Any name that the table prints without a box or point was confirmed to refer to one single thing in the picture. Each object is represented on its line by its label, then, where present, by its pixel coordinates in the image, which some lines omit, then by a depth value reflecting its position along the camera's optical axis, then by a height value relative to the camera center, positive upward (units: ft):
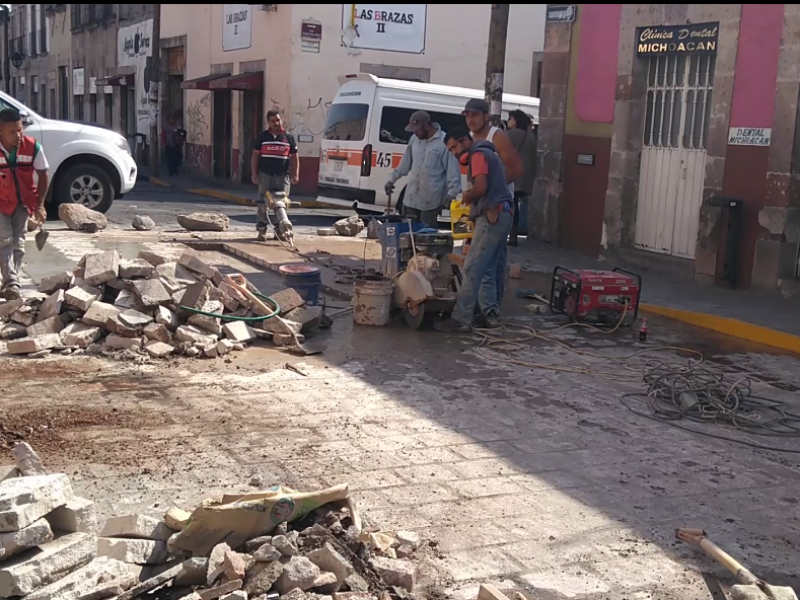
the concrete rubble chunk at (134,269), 26.99 -3.81
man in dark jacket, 27.86 -2.33
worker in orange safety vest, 28.60 -1.89
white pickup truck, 47.32 -1.61
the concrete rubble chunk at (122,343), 24.53 -5.29
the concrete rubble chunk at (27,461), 13.70 -4.69
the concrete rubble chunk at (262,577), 11.78 -5.30
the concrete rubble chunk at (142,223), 48.49 -4.55
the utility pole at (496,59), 41.37 +3.74
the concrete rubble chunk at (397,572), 12.62 -5.51
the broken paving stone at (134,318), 24.98 -4.78
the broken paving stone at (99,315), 25.17 -4.76
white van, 56.44 +0.57
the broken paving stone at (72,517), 12.25 -4.85
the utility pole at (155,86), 89.76 +4.21
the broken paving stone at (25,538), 11.39 -4.82
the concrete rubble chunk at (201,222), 48.83 -4.39
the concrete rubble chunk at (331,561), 12.25 -5.25
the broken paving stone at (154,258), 28.32 -3.65
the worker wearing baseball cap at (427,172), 33.60 -0.95
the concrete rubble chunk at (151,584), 11.66 -5.39
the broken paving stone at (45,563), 11.25 -5.10
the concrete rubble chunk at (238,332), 25.73 -5.14
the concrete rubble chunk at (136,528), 12.82 -5.19
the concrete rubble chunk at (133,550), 12.36 -5.30
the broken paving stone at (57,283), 26.99 -4.28
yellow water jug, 30.22 -2.35
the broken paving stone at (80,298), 25.50 -4.41
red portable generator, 29.45 -4.25
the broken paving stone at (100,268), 26.66 -3.79
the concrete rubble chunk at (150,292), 25.72 -4.23
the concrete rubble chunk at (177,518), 12.90 -5.07
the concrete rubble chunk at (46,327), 25.03 -5.11
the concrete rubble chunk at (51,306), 25.58 -4.69
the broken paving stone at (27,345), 23.99 -5.36
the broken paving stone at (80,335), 24.66 -5.19
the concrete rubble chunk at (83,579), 11.30 -5.30
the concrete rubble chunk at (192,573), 12.03 -5.35
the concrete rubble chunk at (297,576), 11.87 -5.28
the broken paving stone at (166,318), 25.44 -4.80
